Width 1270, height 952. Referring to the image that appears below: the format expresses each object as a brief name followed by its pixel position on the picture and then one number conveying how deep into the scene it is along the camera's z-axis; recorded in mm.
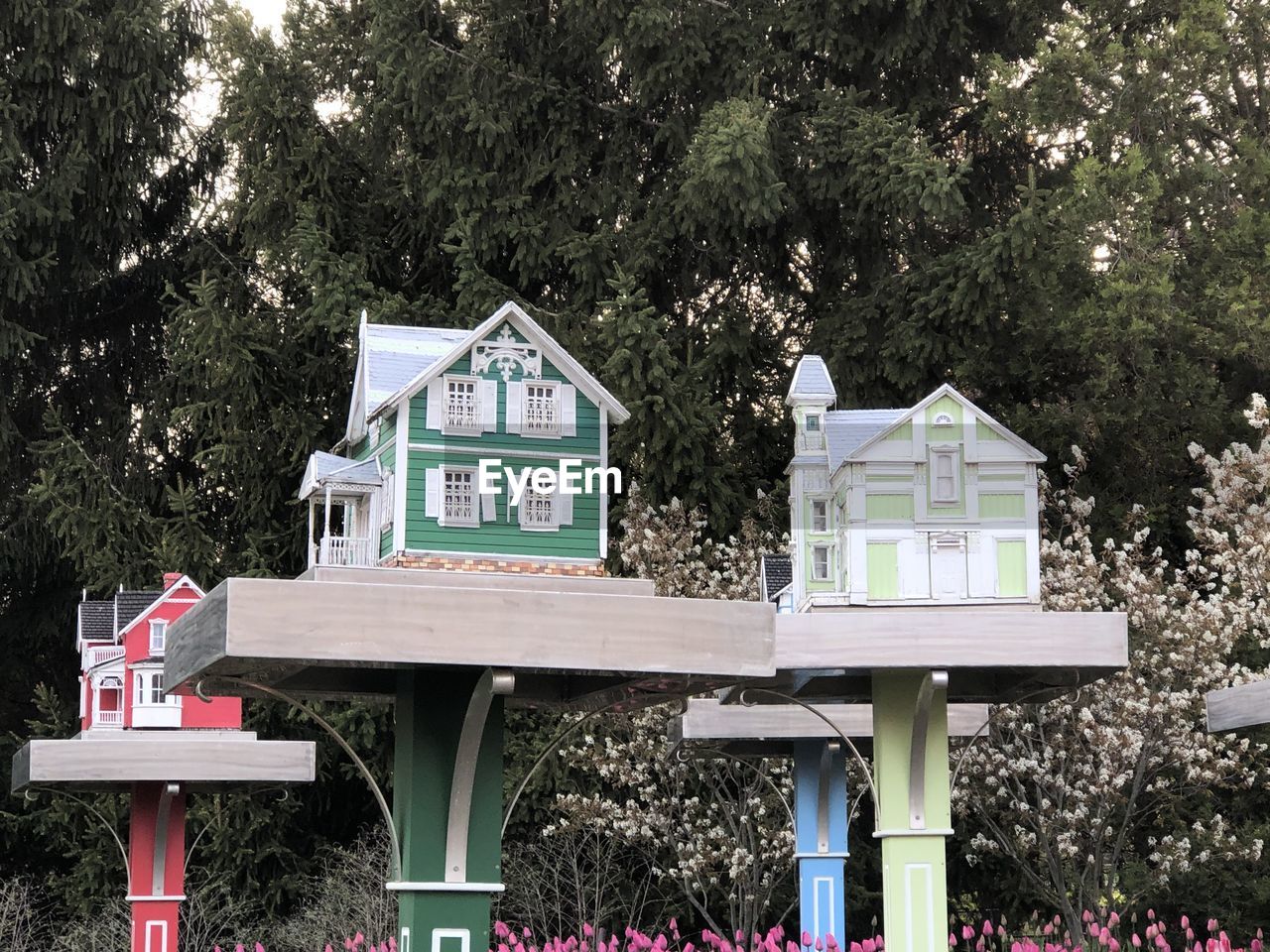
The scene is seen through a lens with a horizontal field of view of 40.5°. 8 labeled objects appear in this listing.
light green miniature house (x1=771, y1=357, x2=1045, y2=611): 8797
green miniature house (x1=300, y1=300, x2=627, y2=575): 7281
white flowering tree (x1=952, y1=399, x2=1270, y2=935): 14375
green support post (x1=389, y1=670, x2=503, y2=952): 6664
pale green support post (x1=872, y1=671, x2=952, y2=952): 8836
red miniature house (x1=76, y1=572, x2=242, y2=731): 10672
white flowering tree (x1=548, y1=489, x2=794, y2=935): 15789
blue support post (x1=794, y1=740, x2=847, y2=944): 11133
